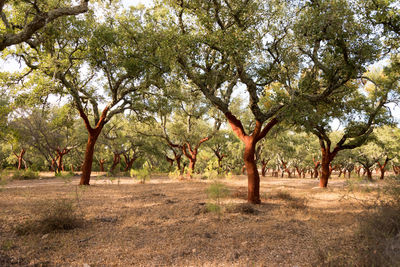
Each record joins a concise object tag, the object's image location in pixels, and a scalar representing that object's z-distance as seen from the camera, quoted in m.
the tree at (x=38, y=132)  23.62
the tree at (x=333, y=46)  7.69
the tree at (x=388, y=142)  26.55
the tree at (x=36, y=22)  4.75
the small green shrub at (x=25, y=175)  20.69
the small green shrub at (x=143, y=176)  17.83
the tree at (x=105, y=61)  11.09
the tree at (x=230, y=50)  8.27
